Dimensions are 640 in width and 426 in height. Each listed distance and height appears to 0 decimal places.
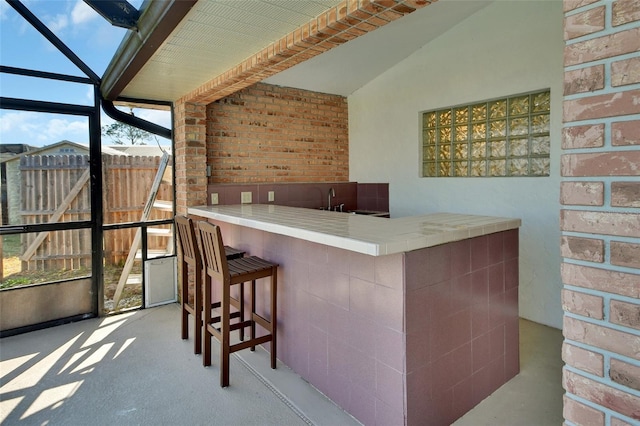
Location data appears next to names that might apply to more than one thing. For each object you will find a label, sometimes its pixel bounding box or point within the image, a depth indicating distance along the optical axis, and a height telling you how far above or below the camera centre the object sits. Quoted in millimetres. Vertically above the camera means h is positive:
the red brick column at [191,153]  3715 +503
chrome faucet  4770 +83
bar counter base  1780 -686
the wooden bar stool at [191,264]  2771 -473
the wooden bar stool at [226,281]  2355 -515
